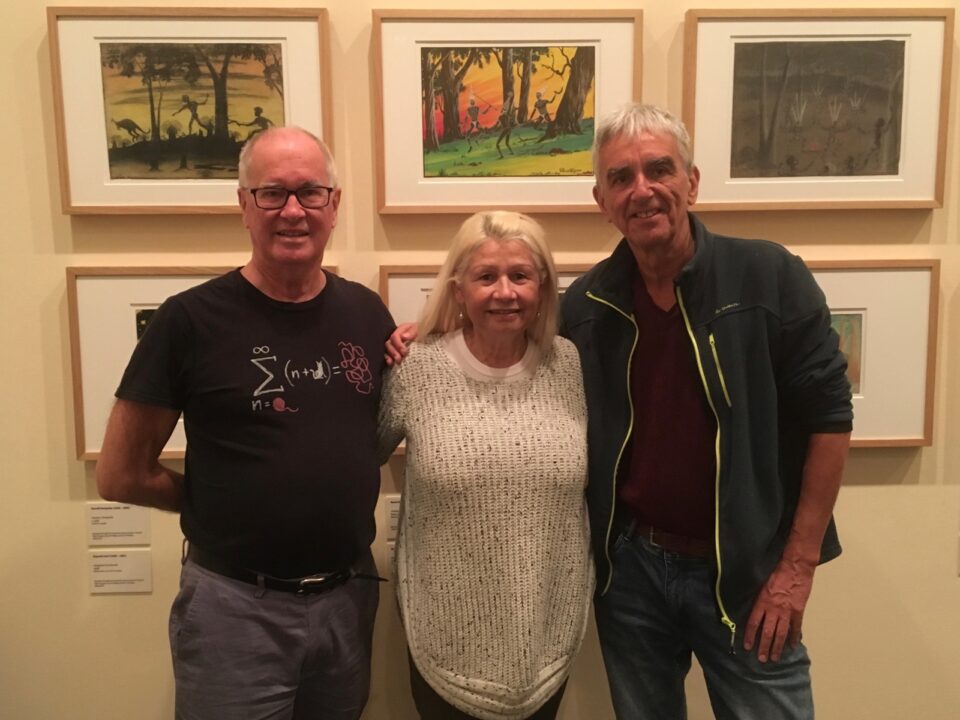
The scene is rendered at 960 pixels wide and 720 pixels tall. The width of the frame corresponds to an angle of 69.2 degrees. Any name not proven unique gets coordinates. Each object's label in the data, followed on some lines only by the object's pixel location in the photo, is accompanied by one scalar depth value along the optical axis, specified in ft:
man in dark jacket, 3.82
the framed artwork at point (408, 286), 5.12
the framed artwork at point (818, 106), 5.02
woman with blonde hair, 3.88
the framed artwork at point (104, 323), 5.05
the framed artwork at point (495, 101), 4.95
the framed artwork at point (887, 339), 5.24
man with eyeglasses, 3.73
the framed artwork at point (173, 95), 4.85
